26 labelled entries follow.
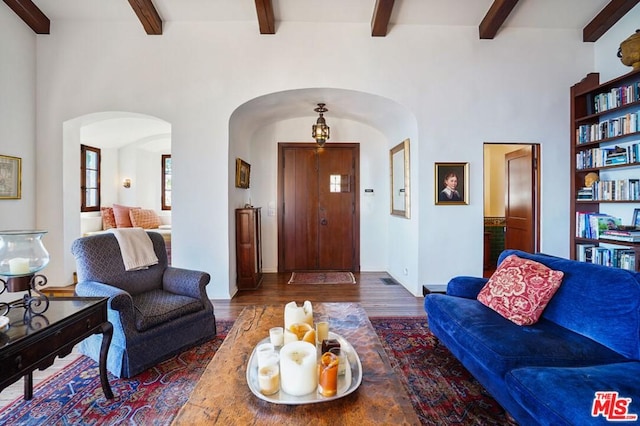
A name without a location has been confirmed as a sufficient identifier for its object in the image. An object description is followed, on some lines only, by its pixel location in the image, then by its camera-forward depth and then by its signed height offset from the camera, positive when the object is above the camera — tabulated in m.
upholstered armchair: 2.17 -0.70
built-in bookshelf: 3.45 +0.48
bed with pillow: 6.14 -0.12
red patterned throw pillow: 2.01 -0.52
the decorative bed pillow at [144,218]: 6.32 -0.12
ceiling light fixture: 4.77 +1.21
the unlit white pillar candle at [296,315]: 1.71 -0.56
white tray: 1.24 -0.72
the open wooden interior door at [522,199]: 4.20 +0.16
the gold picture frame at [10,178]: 3.61 +0.40
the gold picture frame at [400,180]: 4.36 +0.45
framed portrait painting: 4.09 +0.34
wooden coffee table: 1.14 -0.73
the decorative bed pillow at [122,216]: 6.19 -0.07
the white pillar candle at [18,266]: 1.67 -0.28
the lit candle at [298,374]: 1.27 -0.65
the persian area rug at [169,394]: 1.81 -1.15
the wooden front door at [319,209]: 5.55 +0.04
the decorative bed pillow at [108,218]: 6.13 -0.11
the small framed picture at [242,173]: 4.42 +0.56
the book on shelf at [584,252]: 3.94 -0.52
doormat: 4.86 -1.05
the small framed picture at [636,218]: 3.50 -0.09
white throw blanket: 2.64 -0.31
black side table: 1.38 -0.60
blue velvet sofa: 1.29 -0.72
